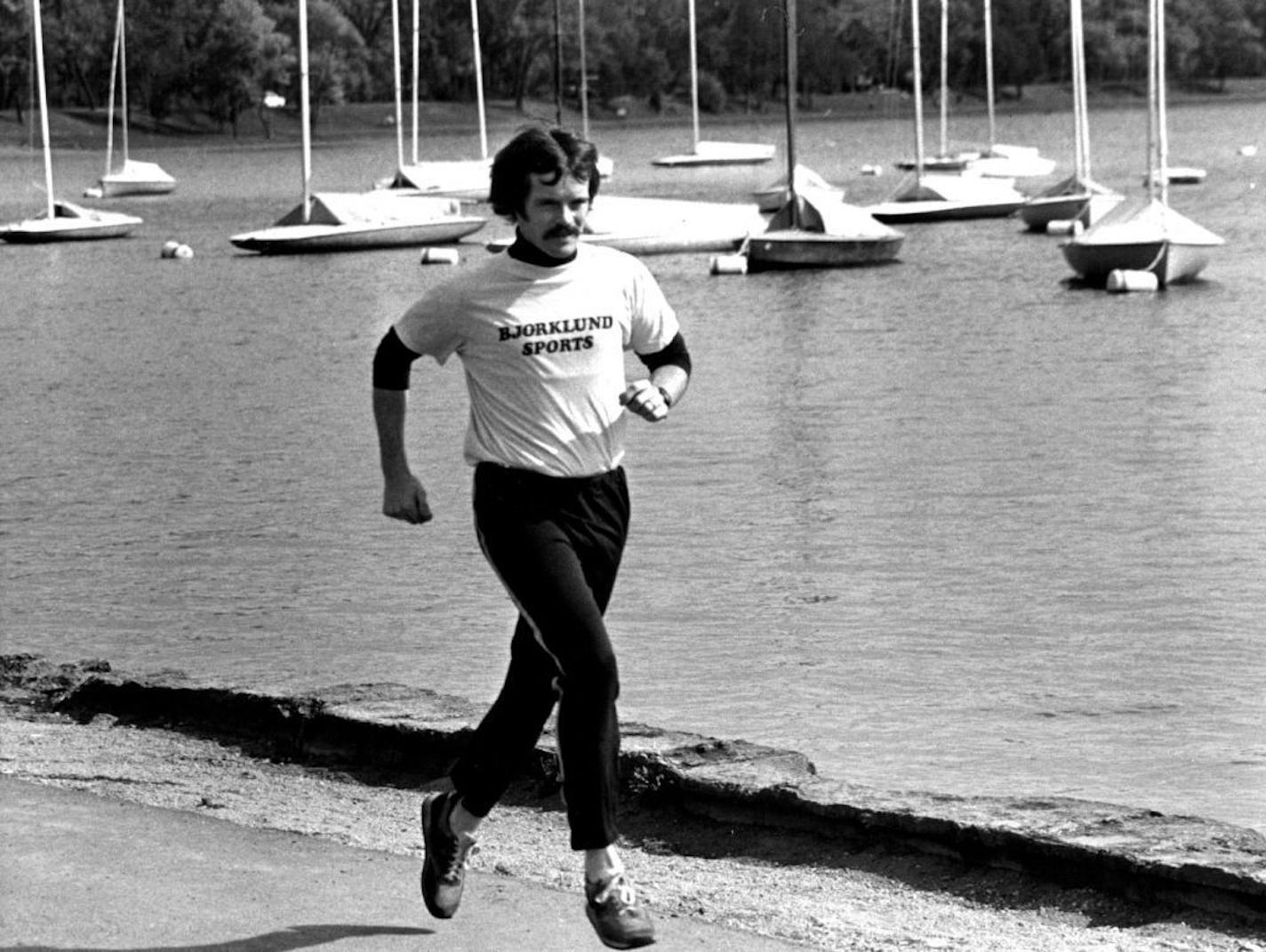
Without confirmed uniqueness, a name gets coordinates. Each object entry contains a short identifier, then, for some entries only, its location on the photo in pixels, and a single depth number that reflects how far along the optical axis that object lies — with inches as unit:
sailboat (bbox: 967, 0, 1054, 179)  2893.7
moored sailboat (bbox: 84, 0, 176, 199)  2952.8
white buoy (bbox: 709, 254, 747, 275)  1625.2
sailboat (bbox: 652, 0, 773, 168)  3442.4
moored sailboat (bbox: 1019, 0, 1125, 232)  1879.9
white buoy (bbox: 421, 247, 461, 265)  1785.2
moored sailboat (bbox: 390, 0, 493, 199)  2571.4
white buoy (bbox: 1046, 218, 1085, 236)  1925.4
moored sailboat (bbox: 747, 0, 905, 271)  1631.4
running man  205.6
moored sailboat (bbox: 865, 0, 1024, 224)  2142.0
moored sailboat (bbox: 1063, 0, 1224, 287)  1386.6
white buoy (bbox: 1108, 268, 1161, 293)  1354.6
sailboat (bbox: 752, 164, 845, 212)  2308.1
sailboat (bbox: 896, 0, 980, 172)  2551.7
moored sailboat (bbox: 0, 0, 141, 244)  2075.5
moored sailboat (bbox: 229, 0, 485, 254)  1891.0
